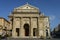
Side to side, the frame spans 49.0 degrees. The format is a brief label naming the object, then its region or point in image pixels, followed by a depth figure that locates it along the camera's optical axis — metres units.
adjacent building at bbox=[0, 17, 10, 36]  26.49
